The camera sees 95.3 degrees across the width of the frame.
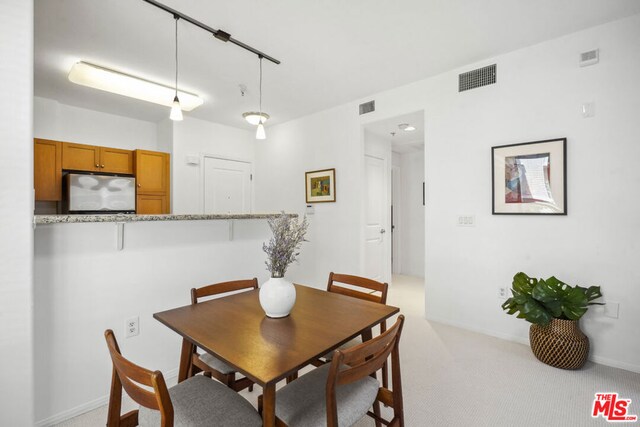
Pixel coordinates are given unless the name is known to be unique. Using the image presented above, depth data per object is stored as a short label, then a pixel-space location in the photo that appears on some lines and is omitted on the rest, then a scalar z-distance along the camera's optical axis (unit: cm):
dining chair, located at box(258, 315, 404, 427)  101
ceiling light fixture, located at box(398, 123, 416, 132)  400
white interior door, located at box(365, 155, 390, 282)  440
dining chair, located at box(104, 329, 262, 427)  88
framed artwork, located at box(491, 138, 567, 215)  256
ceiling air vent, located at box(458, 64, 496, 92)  291
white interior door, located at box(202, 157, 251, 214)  491
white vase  144
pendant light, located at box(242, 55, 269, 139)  345
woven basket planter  223
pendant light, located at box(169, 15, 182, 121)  245
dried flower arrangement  145
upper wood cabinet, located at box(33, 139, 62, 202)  359
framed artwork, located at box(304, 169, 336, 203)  424
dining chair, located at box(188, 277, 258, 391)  154
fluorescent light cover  301
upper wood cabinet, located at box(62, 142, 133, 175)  381
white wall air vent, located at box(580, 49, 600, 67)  241
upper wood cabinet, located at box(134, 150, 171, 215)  425
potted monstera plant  223
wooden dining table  103
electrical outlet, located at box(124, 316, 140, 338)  199
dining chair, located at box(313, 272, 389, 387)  173
